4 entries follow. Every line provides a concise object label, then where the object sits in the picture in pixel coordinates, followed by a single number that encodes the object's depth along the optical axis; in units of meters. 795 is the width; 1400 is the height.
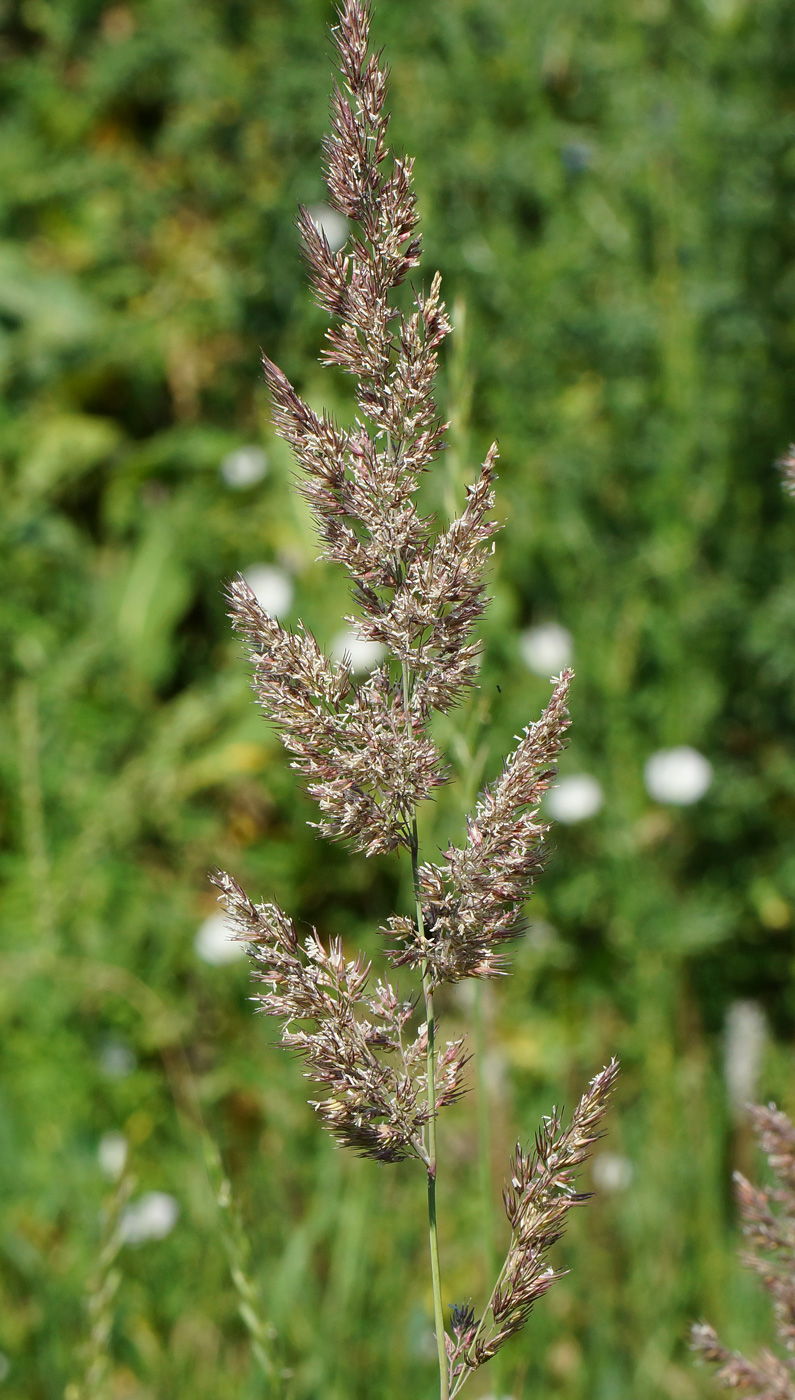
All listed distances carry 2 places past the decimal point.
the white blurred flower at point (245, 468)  3.62
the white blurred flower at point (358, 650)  3.10
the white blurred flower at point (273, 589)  3.30
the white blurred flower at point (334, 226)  3.52
